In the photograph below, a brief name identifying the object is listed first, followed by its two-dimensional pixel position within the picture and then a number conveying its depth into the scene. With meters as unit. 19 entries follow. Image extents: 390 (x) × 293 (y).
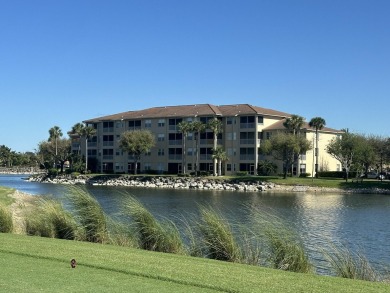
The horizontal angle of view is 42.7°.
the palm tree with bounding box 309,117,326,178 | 79.56
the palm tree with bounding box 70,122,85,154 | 102.06
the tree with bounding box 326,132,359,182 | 76.62
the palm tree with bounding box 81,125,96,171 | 102.38
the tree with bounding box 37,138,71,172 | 113.19
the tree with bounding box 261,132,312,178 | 74.19
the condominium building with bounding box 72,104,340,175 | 84.38
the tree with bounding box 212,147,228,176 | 83.69
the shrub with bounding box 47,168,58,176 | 103.62
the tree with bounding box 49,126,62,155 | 113.26
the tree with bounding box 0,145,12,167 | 179.00
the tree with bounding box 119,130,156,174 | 89.88
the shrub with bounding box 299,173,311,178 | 82.50
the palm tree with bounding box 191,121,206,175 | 85.67
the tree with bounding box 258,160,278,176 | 81.62
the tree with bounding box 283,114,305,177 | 78.43
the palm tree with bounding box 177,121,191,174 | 86.50
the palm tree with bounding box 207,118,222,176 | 84.38
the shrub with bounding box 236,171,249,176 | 82.38
